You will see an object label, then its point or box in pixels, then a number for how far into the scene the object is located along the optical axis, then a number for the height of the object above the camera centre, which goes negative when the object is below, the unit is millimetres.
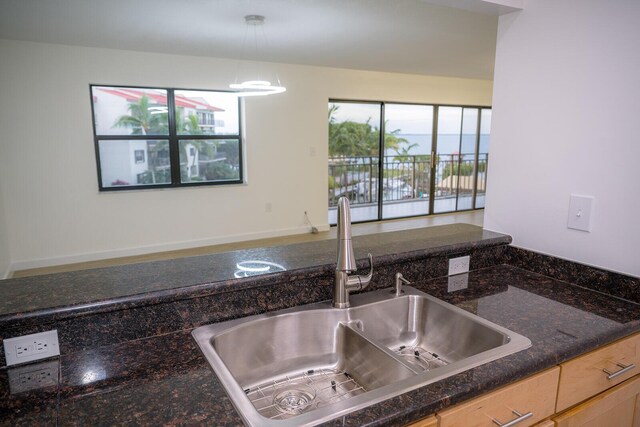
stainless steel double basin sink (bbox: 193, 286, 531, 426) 1136 -594
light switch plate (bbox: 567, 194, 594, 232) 1575 -235
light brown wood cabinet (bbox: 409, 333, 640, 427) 982 -646
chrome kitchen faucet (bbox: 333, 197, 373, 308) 1314 -312
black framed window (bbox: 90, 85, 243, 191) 5086 +141
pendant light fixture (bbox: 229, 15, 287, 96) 3699 +1112
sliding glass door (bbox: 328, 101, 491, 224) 6898 -149
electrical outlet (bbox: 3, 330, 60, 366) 1041 -496
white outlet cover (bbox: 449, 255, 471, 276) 1753 -477
